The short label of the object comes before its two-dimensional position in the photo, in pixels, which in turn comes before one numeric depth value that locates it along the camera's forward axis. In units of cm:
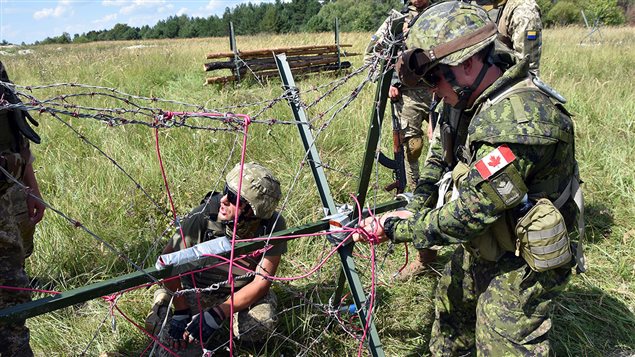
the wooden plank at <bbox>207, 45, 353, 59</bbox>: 841
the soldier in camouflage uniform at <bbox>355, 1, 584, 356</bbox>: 170
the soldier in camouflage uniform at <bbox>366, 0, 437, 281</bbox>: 405
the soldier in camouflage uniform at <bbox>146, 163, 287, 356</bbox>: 253
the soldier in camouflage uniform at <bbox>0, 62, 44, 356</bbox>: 218
